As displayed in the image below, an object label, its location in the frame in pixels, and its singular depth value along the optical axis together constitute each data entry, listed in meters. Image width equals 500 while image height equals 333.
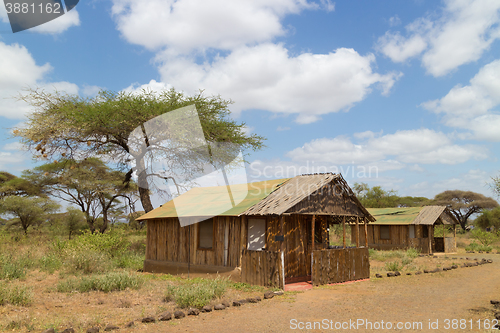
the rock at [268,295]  10.38
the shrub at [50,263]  15.11
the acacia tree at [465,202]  53.12
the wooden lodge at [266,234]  12.49
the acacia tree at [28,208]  30.73
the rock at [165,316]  7.99
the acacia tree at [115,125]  20.75
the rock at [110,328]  7.17
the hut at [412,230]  28.78
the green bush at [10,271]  12.62
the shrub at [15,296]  8.92
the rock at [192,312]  8.46
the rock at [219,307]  8.96
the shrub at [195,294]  8.98
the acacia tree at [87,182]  31.11
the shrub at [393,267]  16.38
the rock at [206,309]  8.77
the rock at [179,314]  8.16
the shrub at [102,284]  11.05
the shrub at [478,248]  30.02
